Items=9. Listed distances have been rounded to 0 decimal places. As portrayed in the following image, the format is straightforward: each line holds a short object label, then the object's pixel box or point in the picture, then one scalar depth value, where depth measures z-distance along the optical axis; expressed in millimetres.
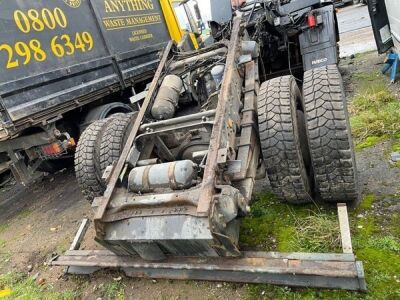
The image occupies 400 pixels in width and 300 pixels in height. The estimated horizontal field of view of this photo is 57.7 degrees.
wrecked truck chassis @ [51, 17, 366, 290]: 2262
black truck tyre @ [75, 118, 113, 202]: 3625
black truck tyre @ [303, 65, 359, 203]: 2672
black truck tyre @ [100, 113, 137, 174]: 3553
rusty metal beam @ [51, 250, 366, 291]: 2191
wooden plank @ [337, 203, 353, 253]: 2342
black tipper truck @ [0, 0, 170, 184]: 4164
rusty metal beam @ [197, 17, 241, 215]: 2312
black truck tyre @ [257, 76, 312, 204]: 2796
